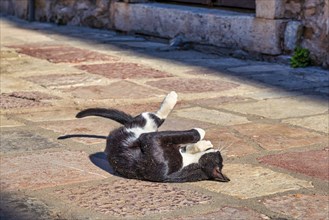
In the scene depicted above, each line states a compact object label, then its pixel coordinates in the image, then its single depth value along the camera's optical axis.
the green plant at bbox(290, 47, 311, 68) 6.26
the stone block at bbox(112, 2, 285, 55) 6.63
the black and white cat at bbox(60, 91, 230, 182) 3.03
